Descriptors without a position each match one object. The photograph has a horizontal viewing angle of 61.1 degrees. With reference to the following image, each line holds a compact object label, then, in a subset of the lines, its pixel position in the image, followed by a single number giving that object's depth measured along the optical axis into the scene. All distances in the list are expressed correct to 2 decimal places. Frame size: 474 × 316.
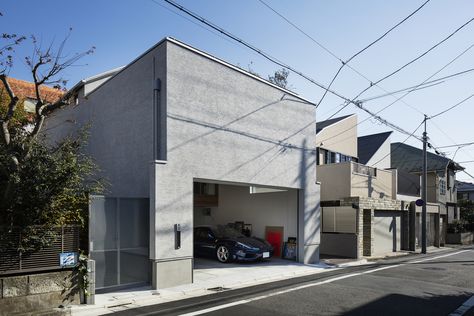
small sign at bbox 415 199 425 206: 22.81
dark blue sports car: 14.55
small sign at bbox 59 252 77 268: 8.36
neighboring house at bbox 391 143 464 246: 28.05
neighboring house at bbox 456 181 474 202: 52.00
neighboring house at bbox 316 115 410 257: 18.64
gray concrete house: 10.34
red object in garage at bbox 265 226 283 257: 16.33
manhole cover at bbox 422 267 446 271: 15.07
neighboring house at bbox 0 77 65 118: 21.62
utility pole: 22.14
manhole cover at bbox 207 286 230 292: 10.35
